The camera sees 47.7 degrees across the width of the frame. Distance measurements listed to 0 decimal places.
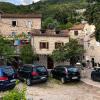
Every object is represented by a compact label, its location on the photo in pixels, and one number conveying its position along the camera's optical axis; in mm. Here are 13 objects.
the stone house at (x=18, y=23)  19556
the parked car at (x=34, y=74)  9698
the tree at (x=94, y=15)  11454
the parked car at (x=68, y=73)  10367
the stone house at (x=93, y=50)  18985
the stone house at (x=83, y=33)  19545
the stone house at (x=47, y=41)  16196
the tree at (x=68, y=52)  15247
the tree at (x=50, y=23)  28784
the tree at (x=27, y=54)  15133
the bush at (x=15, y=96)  4143
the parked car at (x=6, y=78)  8215
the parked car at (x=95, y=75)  10947
